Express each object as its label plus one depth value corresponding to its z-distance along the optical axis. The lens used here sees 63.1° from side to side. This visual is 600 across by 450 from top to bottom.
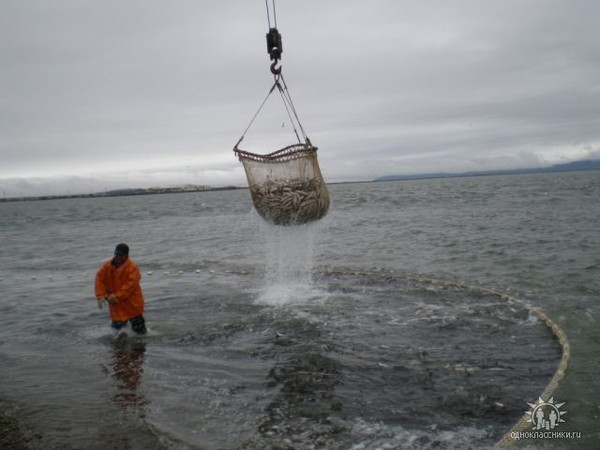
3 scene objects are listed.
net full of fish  8.01
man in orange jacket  7.18
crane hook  6.59
